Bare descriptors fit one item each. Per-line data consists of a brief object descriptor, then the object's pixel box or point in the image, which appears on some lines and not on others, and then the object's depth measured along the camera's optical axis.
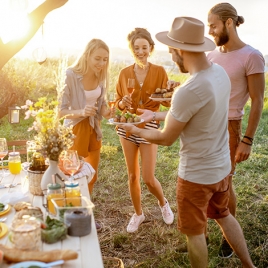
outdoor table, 1.50
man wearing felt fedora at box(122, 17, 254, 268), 2.13
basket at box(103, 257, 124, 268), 3.03
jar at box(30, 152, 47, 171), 2.27
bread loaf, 1.46
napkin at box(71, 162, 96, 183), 2.52
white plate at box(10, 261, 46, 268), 1.41
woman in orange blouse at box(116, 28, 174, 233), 3.33
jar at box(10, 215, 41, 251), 1.52
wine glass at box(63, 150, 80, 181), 2.27
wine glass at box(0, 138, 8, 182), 2.53
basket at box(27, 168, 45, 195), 2.21
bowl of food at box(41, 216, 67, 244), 1.63
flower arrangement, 2.08
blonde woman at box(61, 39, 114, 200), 3.18
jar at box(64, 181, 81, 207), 1.79
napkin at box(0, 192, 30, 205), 2.02
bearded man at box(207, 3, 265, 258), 2.84
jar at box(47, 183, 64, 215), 1.88
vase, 2.15
